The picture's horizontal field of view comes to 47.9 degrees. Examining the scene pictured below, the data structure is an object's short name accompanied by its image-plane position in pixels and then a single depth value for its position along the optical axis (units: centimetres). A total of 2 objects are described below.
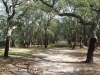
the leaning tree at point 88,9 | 984
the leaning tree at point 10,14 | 1133
